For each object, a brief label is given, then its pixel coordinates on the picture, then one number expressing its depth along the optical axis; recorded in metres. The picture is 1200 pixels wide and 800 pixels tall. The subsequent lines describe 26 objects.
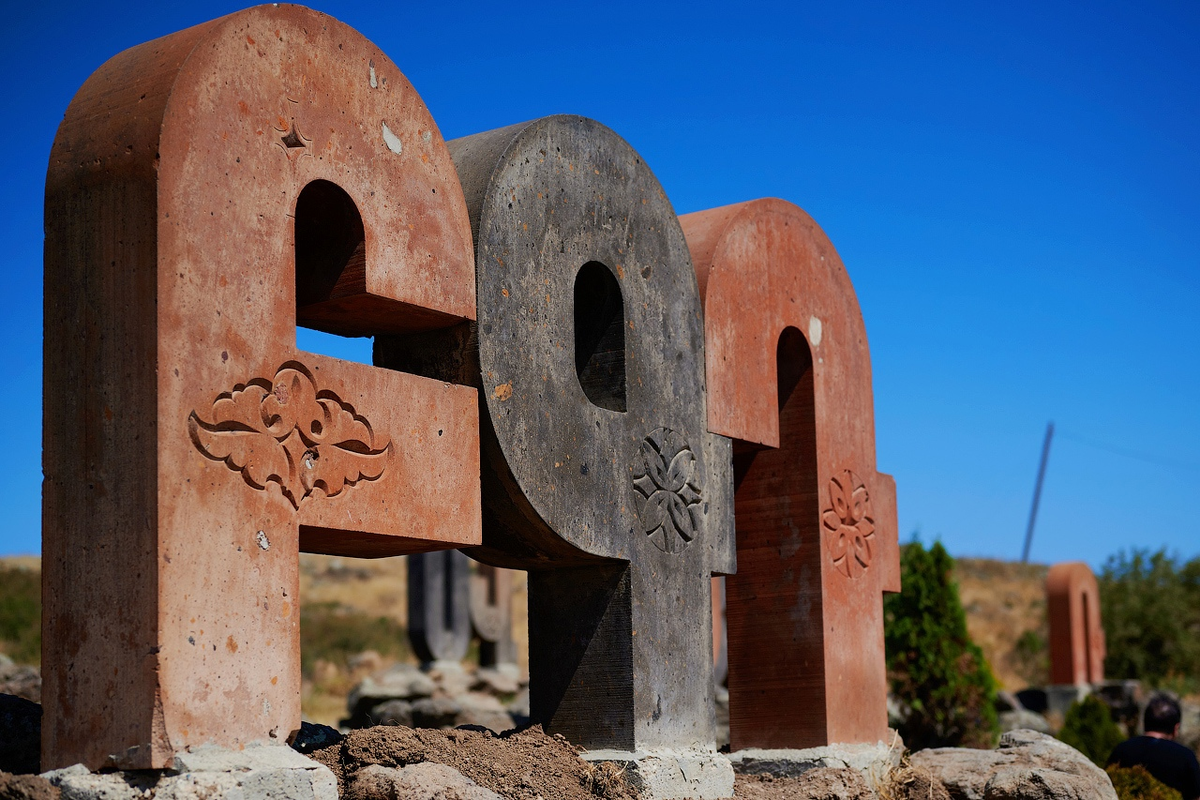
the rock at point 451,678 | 16.88
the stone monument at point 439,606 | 17.67
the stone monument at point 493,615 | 18.42
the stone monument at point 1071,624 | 19.27
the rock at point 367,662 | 23.39
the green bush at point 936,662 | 12.38
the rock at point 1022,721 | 15.96
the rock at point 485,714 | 13.71
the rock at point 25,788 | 3.50
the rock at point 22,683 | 8.81
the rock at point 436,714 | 13.77
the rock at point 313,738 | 4.54
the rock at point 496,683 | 17.09
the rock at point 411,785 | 4.09
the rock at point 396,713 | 13.91
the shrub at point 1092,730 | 13.27
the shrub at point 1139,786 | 6.97
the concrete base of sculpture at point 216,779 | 3.48
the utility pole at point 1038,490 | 52.47
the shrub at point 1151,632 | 22.52
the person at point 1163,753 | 7.04
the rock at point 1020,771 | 6.27
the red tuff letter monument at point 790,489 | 6.58
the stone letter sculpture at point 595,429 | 4.95
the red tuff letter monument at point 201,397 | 3.60
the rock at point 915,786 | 6.68
